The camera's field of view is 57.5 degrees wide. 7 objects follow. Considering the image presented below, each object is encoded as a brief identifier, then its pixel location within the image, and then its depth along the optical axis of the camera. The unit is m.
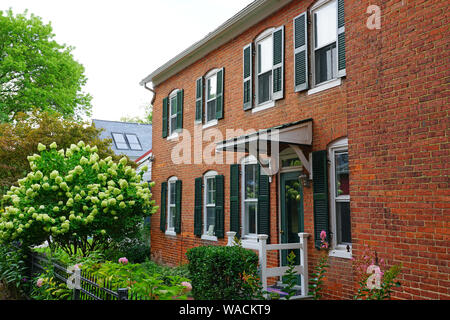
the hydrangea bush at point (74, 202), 8.12
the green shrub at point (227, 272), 6.86
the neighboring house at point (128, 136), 30.67
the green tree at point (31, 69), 22.08
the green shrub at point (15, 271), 8.73
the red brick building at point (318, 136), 4.95
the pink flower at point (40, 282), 6.77
